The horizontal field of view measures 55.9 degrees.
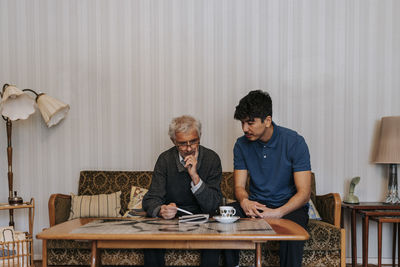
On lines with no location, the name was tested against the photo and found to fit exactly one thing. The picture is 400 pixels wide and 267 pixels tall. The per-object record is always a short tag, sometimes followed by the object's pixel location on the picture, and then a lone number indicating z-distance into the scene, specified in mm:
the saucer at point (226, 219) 1922
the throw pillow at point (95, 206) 3020
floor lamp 3152
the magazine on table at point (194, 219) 1955
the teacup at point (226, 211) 1970
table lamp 3088
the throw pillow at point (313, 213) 2908
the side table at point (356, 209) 2994
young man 2326
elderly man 2262
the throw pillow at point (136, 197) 3070
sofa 2426
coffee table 1613
